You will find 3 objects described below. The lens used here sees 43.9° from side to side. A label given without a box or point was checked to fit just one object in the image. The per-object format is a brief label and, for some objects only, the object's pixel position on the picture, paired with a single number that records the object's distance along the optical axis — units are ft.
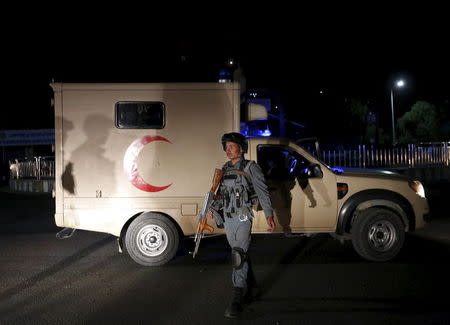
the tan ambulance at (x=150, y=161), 25.72
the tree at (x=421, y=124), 107.65
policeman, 18.70
